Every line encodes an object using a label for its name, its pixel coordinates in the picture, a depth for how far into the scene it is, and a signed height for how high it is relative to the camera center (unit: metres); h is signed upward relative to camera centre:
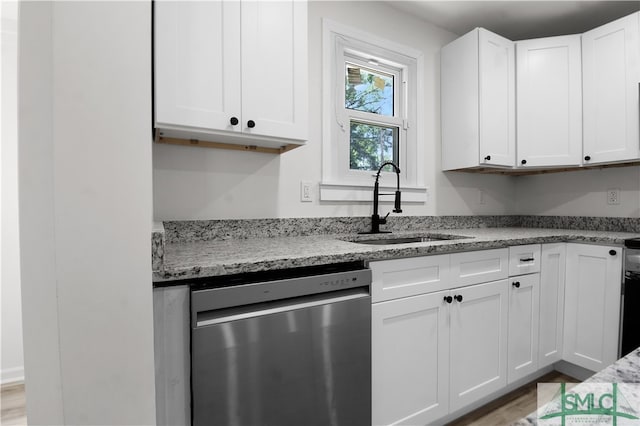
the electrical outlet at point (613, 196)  2.33 +0.08
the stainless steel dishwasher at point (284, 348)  0.98 -0.47
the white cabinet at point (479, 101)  2.24 +0.77
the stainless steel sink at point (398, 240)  1.90 -0.20
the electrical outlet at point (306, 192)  1.89 +0.10
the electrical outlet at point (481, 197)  2.69 +0.09
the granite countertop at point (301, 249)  0.99 -0.17
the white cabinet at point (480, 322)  1.38 -0.60
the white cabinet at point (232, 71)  1.21 +0.57
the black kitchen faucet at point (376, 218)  2.00 -0.07
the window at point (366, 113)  1.99 +0.65
